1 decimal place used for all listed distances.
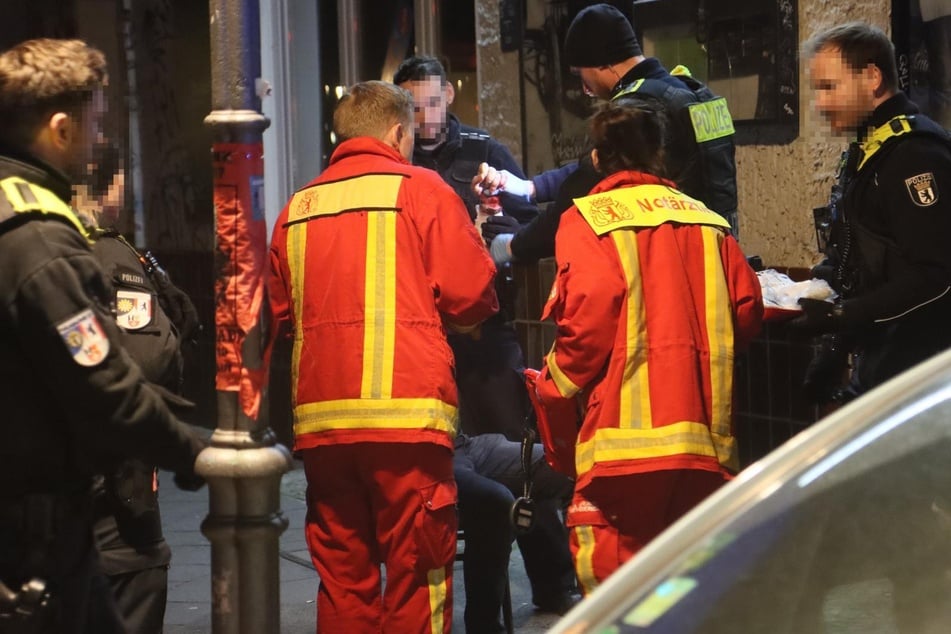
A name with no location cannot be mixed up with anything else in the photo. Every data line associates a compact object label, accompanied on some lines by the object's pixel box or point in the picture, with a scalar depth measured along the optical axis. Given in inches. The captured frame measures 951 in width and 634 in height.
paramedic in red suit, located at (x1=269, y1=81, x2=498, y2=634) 366.0
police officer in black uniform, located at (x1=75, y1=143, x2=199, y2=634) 334.3
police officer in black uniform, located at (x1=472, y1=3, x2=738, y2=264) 409.1
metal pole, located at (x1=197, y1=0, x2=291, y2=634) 313.3
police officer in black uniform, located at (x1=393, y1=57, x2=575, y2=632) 428.1
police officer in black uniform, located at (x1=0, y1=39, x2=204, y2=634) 249.3
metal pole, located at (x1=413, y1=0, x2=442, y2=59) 714.8
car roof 159.2
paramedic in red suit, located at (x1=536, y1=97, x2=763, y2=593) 344.8
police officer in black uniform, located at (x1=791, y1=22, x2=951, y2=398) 347.9
